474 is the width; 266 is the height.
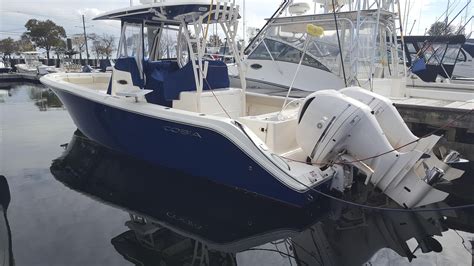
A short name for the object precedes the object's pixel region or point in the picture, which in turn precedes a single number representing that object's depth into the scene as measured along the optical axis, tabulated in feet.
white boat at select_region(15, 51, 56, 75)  75.46
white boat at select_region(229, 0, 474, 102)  26.48
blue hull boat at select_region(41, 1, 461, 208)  13.24
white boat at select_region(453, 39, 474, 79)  52.06
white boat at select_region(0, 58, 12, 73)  84.12
